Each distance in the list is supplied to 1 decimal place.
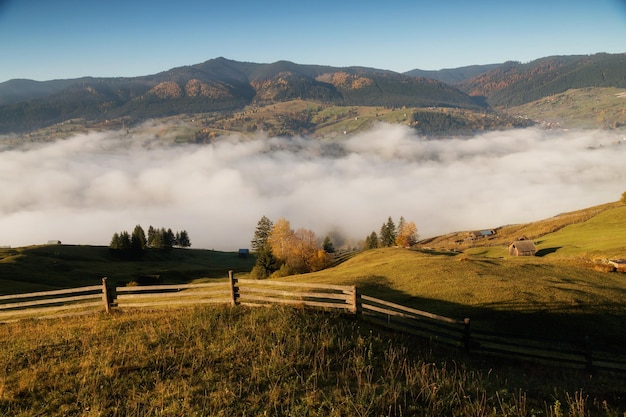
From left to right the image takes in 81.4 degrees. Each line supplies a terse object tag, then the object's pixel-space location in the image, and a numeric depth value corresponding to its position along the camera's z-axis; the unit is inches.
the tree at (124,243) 5064.0
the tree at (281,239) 3946.6
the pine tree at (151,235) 6214.1
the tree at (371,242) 6250.0
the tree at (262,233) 4747.0
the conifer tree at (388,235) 5957.2
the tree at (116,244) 5083.7
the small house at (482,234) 6593.5
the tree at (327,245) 5679.1
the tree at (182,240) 7421.3
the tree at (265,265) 3439.0
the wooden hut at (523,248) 3267.7
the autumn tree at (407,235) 6008.9
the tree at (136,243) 5121.1
